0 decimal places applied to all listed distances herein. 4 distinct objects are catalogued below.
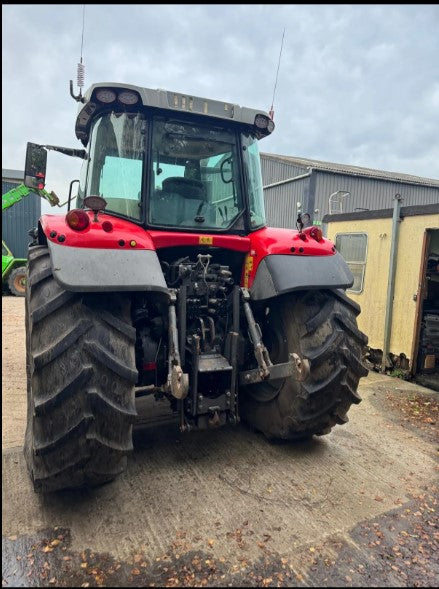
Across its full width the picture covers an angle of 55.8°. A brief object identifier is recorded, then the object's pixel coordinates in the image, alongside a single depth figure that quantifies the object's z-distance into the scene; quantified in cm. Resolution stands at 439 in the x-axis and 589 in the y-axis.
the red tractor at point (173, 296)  214
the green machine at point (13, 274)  1173
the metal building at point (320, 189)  1421
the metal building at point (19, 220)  1523
